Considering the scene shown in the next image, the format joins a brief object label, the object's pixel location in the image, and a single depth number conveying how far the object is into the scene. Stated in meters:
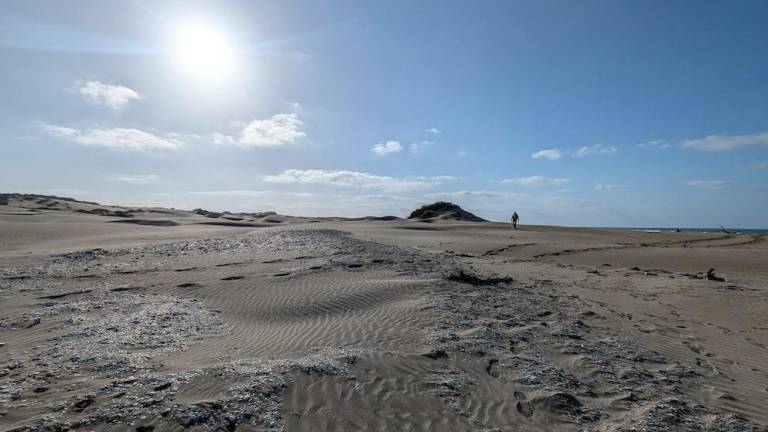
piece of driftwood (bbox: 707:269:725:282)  11.91
